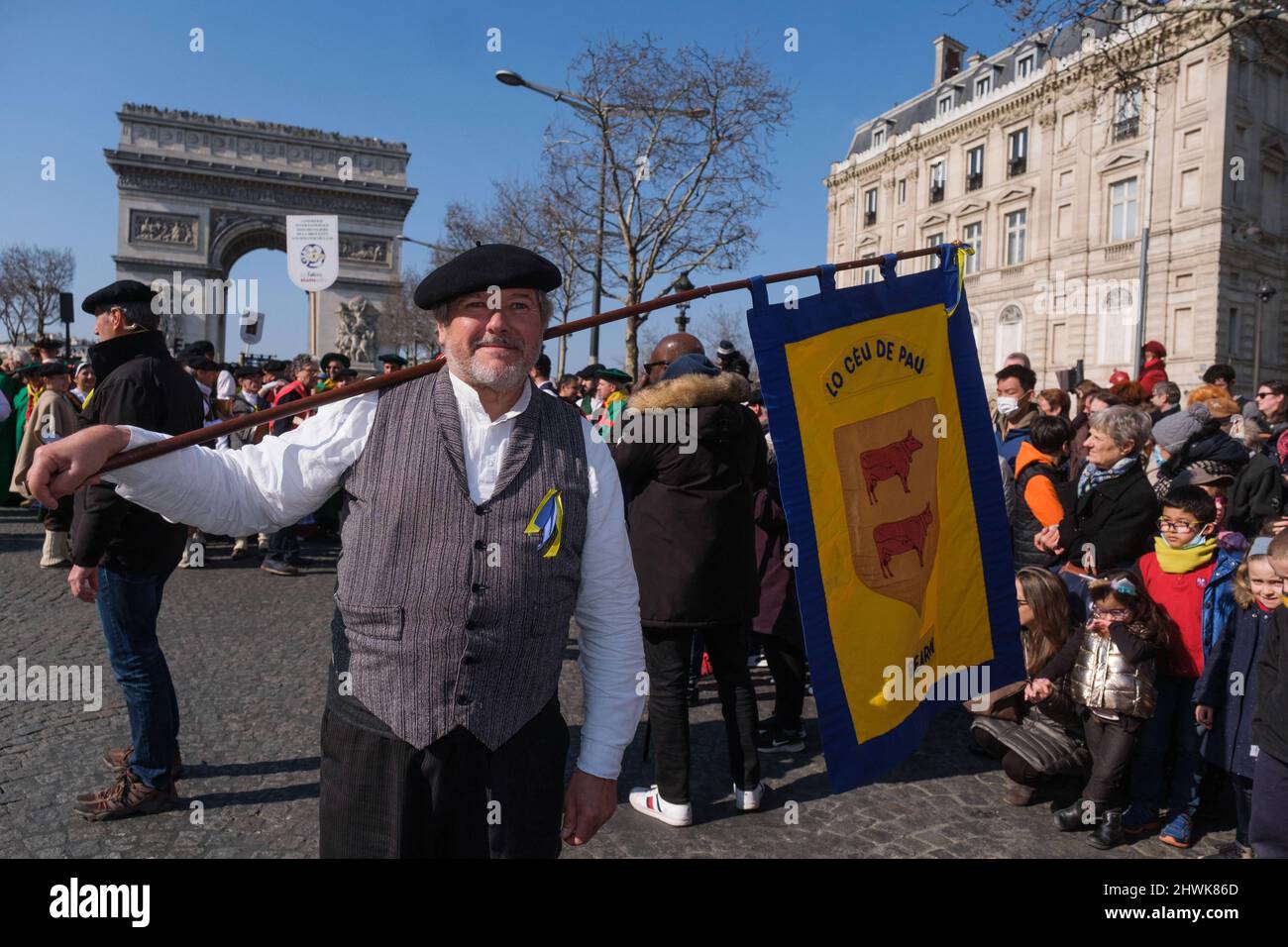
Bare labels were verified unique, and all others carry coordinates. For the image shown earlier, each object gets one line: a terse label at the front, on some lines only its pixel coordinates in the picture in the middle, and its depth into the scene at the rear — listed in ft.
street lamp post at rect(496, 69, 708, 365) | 51.57
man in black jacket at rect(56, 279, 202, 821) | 12.05
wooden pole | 5.63
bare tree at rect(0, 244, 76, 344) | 224.33
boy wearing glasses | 13.03
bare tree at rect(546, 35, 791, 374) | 57.52
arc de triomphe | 132.05
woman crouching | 13.57
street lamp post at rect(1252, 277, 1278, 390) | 79.03
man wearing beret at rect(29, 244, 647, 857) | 6.34
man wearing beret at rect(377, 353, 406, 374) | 32.73
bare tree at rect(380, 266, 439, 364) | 133.46
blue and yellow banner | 9.46
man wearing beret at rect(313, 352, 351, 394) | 34.35
